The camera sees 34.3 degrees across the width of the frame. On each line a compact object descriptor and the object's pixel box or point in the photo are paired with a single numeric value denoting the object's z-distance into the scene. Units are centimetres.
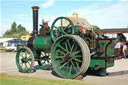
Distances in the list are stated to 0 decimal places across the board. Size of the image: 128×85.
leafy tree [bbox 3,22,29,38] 11486
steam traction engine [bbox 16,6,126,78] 719
